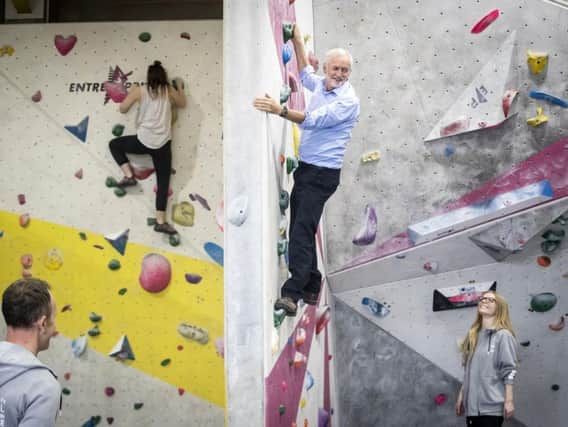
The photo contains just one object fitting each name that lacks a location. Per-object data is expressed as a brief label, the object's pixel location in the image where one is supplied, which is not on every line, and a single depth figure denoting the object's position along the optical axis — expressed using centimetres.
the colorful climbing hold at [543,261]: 544
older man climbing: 362
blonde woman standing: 434
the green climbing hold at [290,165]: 393
